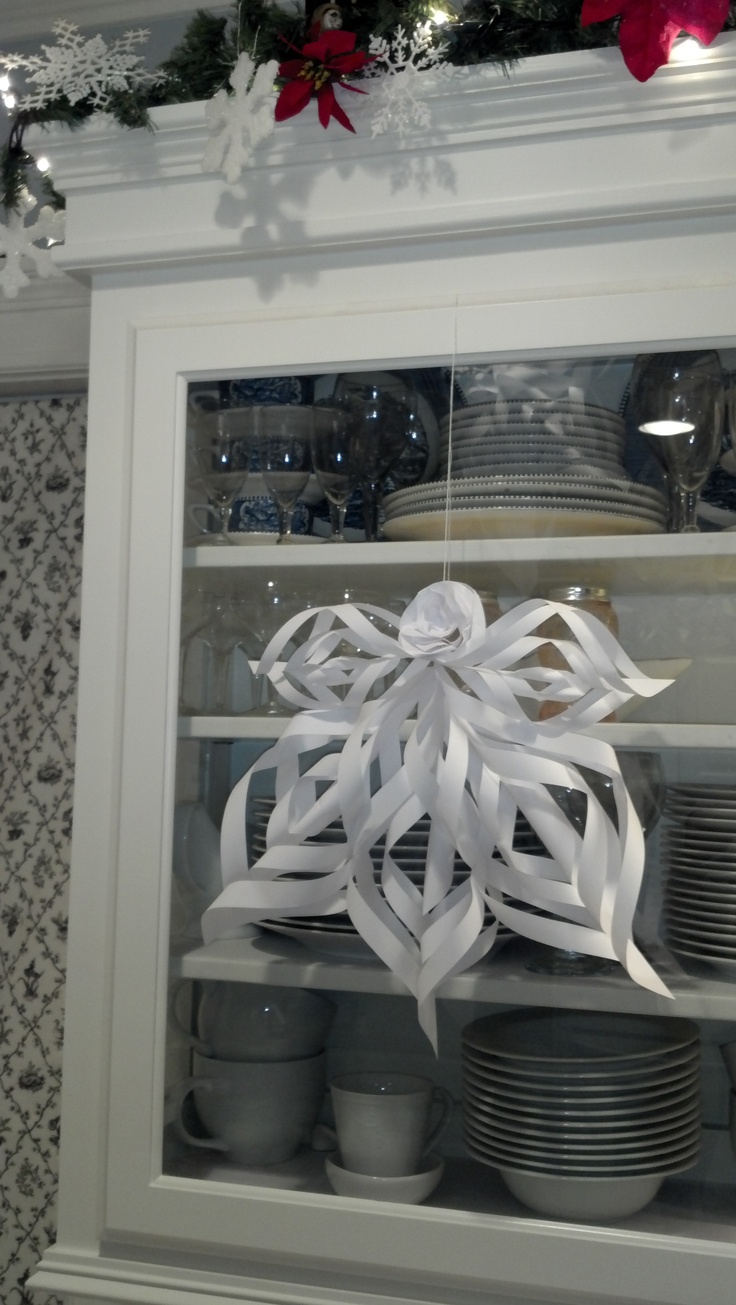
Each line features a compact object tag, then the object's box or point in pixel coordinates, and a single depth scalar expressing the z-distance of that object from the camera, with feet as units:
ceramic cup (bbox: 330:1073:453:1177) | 3.14
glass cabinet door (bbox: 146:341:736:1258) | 2.99
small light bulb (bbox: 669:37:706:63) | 3.01
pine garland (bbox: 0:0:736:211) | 3.21
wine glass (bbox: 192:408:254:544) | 3.45
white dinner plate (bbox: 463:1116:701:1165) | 2.97
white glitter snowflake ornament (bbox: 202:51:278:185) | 3.20
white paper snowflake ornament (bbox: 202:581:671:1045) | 2.94
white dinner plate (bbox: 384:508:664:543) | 3.12
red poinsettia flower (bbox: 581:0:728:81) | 2.93
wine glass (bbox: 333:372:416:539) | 3.31
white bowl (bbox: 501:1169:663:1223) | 2.95
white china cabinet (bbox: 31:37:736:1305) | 3.01
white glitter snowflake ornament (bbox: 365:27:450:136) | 3.18
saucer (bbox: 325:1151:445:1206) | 3.09
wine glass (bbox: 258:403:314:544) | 3.43
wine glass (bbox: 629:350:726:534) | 3.09
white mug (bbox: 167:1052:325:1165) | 3.28
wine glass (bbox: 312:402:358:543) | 3.38
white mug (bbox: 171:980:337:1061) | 3.28
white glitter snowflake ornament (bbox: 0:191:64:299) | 3.80
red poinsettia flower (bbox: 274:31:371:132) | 3.21
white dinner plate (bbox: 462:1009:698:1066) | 2.99
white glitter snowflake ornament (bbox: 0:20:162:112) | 3.47
